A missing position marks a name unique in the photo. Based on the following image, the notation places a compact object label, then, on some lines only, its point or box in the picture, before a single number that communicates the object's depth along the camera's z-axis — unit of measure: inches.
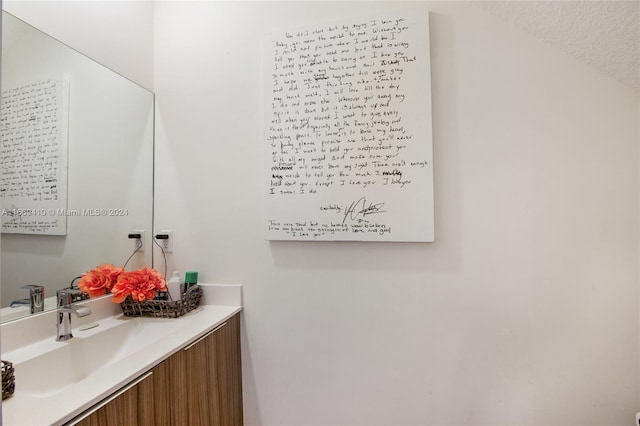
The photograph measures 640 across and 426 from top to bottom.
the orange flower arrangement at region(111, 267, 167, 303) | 59.3
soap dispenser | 64.2
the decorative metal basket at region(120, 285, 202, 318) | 62.1
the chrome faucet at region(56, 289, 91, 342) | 51.4
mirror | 49.6
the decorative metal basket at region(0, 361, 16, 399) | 38.5
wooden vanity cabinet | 41.4
